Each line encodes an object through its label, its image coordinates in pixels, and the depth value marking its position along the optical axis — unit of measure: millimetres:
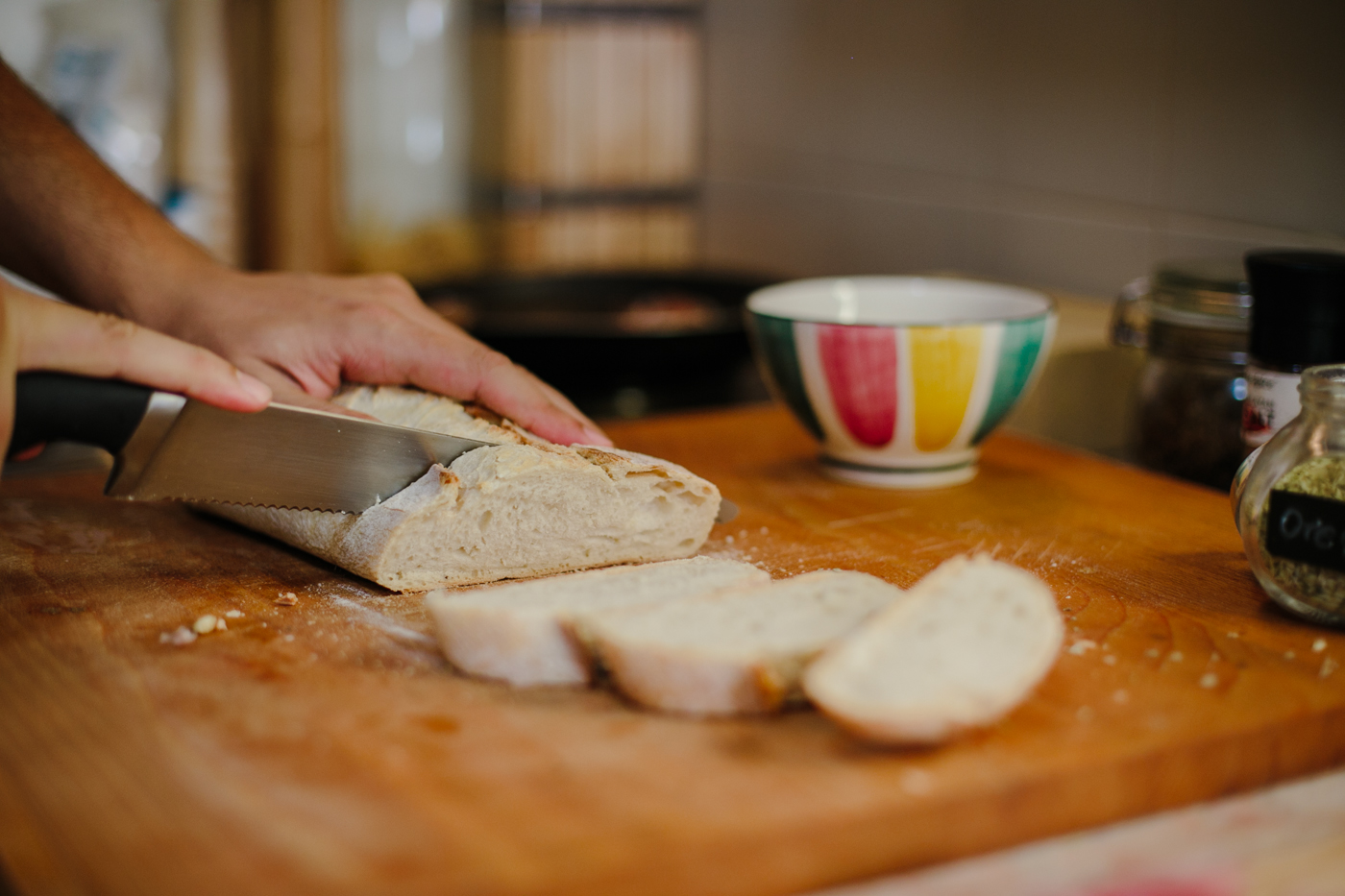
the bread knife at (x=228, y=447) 1023
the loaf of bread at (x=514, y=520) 1050
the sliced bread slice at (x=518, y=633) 973
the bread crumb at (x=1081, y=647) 992
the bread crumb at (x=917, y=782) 914
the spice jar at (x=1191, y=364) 1148
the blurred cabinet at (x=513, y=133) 1664
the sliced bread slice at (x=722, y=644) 951
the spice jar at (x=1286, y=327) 1075
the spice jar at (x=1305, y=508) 990
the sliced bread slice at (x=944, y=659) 924
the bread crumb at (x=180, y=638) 1003
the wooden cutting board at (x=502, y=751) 894
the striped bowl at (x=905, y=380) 1141
